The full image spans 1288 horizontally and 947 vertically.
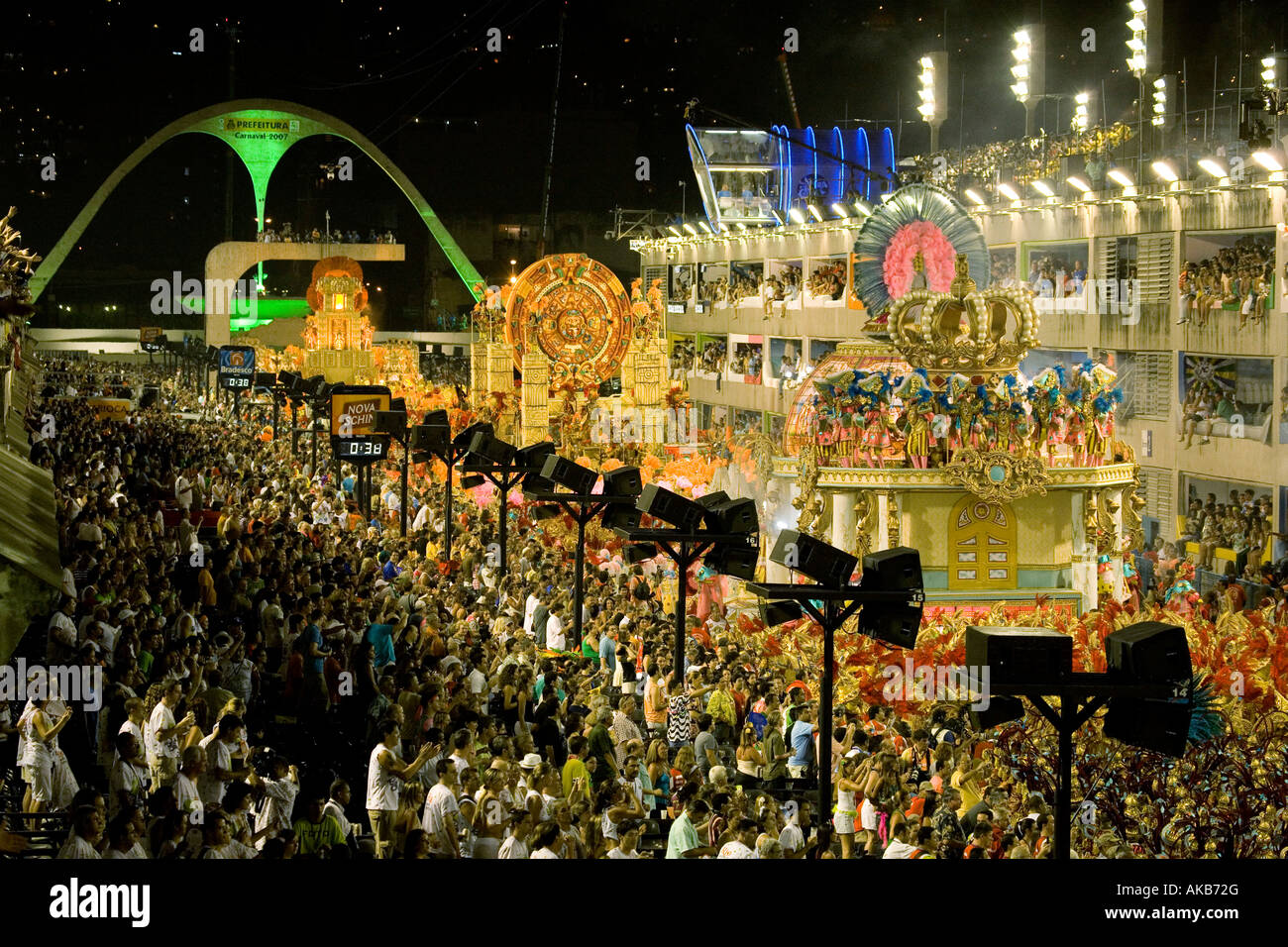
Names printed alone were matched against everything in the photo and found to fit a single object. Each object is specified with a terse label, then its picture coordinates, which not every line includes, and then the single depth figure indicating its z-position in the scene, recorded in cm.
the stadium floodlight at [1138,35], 3228
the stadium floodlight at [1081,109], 3828
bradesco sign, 4084
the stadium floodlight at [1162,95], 3247
